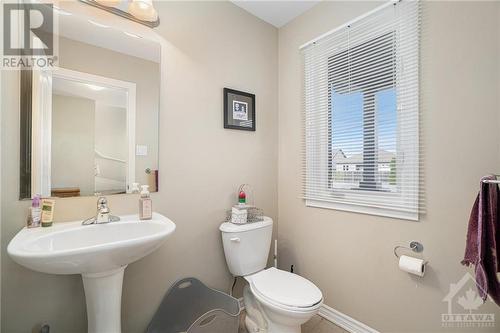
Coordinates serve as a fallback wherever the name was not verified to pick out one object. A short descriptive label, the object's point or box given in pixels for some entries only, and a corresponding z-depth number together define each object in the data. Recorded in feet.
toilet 4.15
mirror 3.79
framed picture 5.96
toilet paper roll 4.12
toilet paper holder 4.32
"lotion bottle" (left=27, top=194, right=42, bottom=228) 3.58
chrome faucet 3.93
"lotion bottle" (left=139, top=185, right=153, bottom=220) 4.30
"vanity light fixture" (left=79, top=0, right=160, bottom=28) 4.41
